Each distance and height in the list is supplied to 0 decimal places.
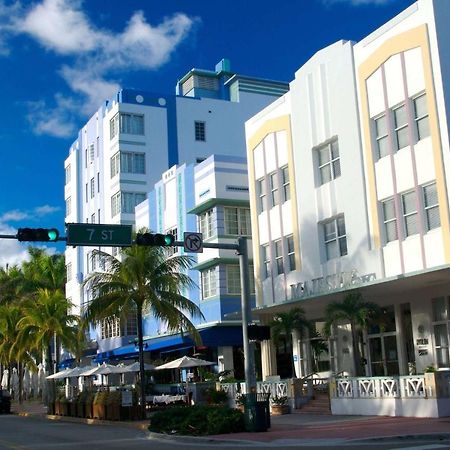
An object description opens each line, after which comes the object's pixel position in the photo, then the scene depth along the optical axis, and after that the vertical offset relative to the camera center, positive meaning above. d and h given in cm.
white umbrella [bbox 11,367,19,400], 7056 +57
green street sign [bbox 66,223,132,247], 1988 +399
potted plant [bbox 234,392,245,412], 2751 -96
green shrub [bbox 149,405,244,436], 1998 -117
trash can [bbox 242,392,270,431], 1988 -103
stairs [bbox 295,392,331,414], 2581 -121
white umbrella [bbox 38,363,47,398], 6284 +74
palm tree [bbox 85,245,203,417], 3006 +375
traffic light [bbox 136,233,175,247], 2030 +381
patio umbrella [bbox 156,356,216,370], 3344 +70
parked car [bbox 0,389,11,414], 4356 -90
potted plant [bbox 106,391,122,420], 2889 -87
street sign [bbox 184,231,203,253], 2058 +371
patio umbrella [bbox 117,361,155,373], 3572 +64
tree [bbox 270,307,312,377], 2808 +189
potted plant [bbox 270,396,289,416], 2658 -114
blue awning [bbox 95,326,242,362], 3609 +192
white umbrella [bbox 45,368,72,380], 4035 +56
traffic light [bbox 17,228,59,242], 1864 +380
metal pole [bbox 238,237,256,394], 2041 +165
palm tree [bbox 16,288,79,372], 4366 +370
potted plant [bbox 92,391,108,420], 2983 -88
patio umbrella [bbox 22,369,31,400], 6898 +56
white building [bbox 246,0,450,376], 2308 +623
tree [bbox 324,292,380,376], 2430 +187
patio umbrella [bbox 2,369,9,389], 7584 +86
